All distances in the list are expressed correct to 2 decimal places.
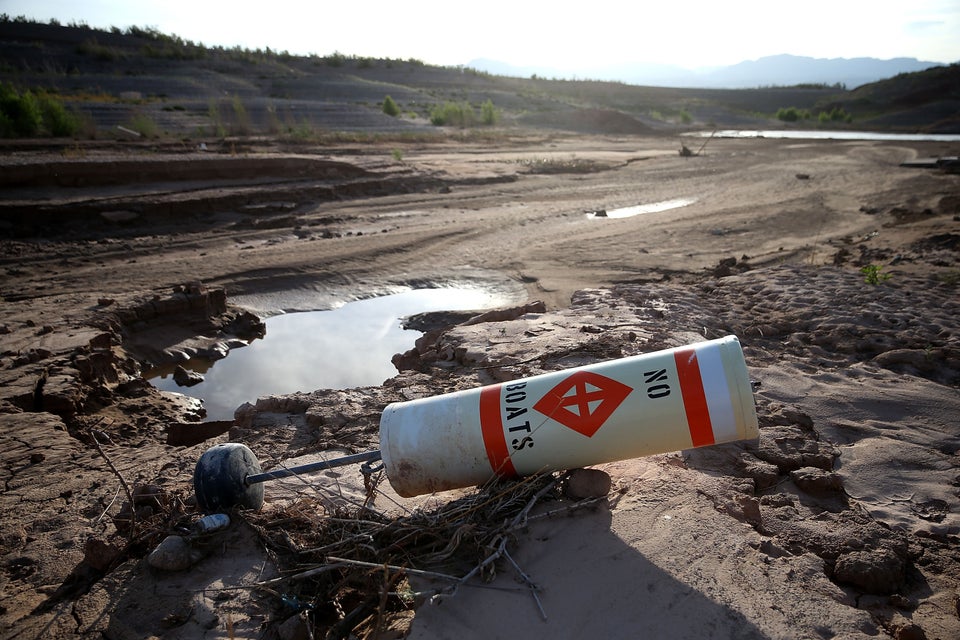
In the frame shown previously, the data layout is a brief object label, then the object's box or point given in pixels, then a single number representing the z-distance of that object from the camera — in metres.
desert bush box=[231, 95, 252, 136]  18.38
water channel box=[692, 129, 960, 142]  28.06
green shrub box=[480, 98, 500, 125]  28.31
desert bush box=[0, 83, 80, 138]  14.73
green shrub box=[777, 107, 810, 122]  39.19
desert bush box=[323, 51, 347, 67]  41.59
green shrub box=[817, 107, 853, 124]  36.53
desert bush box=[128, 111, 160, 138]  16.45
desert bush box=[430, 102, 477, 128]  26.88
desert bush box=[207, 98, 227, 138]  17.58
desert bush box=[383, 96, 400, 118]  27.42
